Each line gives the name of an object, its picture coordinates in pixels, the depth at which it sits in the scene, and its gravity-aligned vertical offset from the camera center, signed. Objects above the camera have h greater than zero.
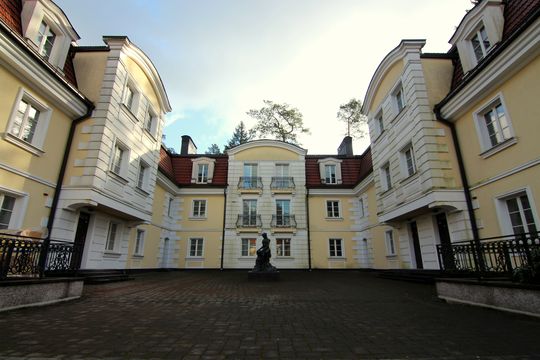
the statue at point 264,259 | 12.65 -0.15
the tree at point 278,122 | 27.45 +13.66
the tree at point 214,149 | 47.44 +18.78
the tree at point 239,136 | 42.51 +19.31
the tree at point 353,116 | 25.77 +13.37
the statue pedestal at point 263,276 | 12.05 -0.90
